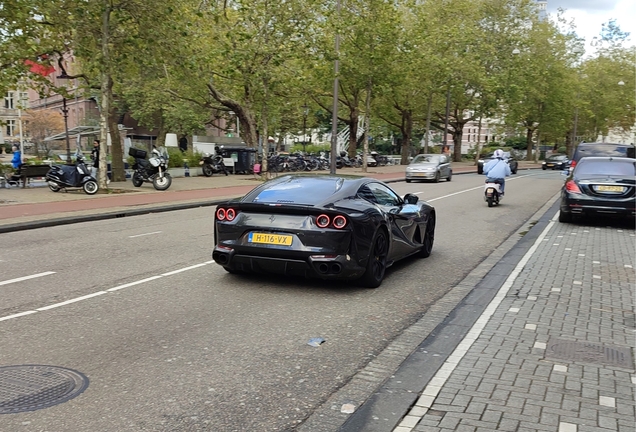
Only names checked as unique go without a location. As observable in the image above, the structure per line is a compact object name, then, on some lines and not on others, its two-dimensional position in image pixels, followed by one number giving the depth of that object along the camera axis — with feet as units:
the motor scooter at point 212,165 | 106.63
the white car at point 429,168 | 100.01
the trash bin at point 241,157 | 112.78
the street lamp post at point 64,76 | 74.09
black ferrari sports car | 21.65
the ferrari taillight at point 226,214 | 23.20
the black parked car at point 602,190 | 42.47
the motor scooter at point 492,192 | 58.03
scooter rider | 57.31
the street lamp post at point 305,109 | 157.60
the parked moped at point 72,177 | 66.33
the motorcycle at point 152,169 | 74.95
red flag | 70.90
